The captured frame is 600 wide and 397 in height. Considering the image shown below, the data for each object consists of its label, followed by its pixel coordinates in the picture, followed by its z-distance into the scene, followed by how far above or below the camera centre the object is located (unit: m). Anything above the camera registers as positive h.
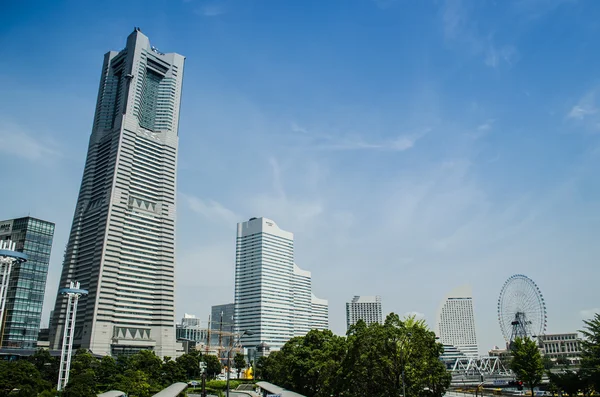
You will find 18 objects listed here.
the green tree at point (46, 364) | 83.06 -6.49
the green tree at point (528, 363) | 71.19 -4.57
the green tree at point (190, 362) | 125.38 -8.13
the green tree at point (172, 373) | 98.88 -9.05
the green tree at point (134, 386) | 70.56 -8.34
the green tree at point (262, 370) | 123.72 -11.39
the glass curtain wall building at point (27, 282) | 152.62 +17.34
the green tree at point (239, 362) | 156.75 -10.01
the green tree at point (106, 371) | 94.32 -8.34
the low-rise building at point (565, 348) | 189.93 -6.17
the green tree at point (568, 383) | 64.69 -6.94
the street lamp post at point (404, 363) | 46.88 -3.28
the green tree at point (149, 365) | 95.48 -6.98
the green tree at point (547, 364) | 124.53 -8.32
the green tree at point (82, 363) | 85.44 -6.37
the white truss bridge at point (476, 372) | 189.02 -16.38
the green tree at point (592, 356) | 60.00 -3.05
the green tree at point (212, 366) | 135.26 -10.01
